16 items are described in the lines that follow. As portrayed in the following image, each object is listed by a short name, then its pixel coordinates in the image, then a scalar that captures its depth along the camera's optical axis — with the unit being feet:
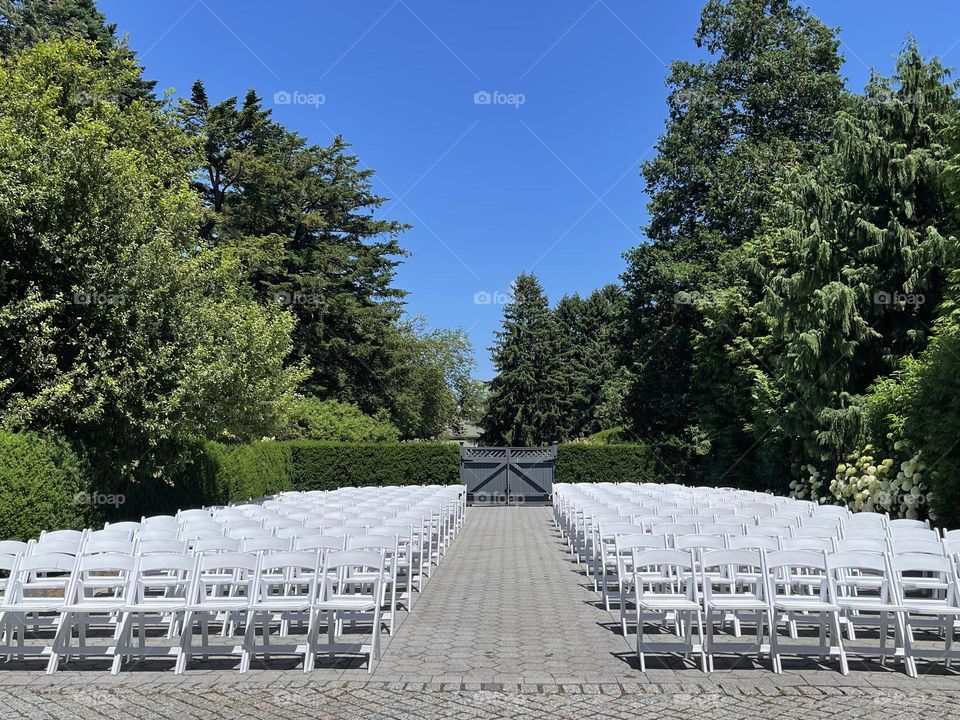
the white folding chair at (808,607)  22.18
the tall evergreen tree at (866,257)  67.97
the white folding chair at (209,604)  22.22
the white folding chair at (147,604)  22.09
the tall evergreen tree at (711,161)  110.83
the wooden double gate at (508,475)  102.99
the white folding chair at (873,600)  22.43
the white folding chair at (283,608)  22.29
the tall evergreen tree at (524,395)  184.34
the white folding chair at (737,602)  22.40
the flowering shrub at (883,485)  47.78
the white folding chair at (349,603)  22.80
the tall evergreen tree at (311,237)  126.72
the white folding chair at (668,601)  23.00
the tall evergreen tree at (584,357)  194.18
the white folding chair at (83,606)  22.13
